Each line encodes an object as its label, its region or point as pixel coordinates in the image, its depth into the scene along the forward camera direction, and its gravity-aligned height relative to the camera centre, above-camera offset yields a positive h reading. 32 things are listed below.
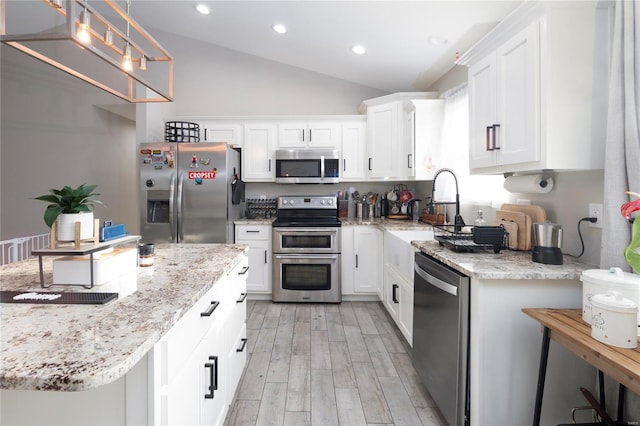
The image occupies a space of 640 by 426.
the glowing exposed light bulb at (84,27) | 1.35 +0.73
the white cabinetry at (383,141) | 3.75 +0.75
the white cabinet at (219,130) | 4.06 +0.92
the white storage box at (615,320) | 1.00 -0.35
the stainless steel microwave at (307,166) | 3.95 +0.47
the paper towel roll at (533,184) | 1.89 +0.13
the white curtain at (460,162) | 2.72 +0.44
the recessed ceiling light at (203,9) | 3.42 +2.07
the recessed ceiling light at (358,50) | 3.42 +1.64
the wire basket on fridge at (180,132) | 3.78 +0.84
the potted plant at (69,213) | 1.17 -0.03
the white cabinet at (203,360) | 0.93 -0.57
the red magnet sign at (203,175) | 3.59 +0.33
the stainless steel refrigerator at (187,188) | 3.59 +0.18
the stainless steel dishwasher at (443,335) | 1.55 -0.68
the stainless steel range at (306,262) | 3.68 -0.63
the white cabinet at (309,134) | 4.06 +0.88
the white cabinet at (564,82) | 1.56 +0.59
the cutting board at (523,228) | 1.95 -0.13
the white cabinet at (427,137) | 3.50 +0.73
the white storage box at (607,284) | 1.08 -0.27
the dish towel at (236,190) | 3.76 +0.17
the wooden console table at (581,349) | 0.91 -0.43
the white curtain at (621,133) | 1.34 +0.31
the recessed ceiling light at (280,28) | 3.44 +1.86
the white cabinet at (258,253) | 3.78 -0.55
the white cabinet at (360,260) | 3.74 -0.62
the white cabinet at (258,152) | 4.06 +0.65
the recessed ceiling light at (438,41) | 2.87 +1.46
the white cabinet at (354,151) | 4.05 +0.67
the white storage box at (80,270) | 1.18 -0.23
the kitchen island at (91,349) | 0.65 -0.32
